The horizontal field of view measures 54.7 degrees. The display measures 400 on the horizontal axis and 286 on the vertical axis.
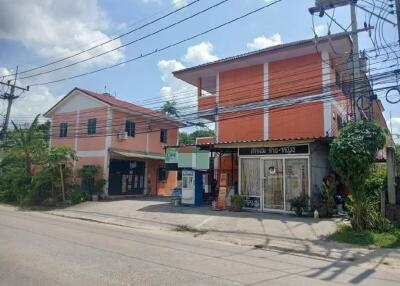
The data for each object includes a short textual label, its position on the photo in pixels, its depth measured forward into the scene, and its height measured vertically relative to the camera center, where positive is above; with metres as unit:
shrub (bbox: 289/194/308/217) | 16.17 -0.70
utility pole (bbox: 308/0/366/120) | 13.44 +5.94
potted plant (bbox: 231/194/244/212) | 17.91 -0.77
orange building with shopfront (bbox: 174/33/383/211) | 17.30 +4.09
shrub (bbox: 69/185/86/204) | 24.28 -0.70
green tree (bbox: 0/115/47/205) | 25.50 +1.52
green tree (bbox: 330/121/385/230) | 12.40 +0.90
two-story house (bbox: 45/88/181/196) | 28.08 +3.60
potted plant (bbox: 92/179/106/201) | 26.33 -0.20
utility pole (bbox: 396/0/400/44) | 12.01 +5.49
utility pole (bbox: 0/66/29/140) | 30.03 +6.64
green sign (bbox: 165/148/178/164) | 22.13 +1.69
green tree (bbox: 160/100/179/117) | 46.41 +9.39
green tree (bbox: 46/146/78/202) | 24.73 +1.23
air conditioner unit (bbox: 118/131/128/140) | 28.45 +3.61
